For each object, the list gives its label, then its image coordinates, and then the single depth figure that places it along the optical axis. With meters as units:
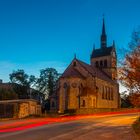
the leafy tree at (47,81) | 50.84
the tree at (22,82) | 47.67
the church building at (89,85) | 34.49
